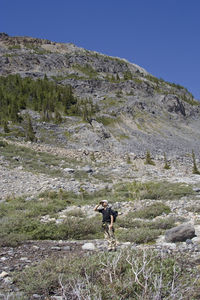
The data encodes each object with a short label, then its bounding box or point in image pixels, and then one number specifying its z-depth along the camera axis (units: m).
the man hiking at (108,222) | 6.19
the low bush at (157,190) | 13.22
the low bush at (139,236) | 7.16
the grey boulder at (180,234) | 6.89
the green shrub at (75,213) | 10.15
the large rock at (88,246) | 6.56
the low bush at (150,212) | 10.08
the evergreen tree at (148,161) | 27.94
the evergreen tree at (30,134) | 33.69
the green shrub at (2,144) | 25.49
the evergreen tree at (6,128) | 35.44
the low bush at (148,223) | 8.56
